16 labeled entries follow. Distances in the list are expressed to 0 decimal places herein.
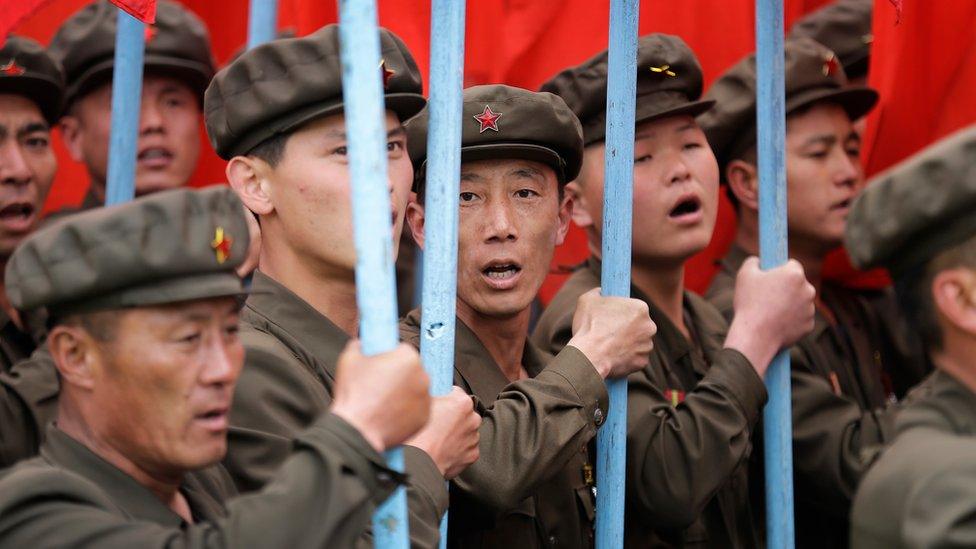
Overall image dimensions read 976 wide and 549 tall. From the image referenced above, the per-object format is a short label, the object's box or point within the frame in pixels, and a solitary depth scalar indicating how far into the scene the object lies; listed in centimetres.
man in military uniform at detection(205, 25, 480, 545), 685
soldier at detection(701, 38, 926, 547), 1087
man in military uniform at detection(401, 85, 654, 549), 766
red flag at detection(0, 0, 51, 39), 725
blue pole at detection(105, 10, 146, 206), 856
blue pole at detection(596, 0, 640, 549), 779
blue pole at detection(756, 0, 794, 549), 838
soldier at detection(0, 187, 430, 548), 518
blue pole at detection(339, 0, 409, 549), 532
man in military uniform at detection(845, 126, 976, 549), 529
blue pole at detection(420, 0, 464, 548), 649
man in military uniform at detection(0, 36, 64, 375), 1016
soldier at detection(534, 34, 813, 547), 830
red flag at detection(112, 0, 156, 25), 744
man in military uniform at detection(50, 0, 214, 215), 1205
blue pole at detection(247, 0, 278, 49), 1070
